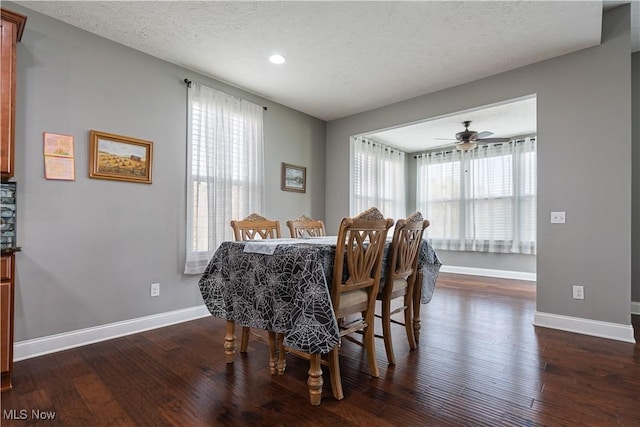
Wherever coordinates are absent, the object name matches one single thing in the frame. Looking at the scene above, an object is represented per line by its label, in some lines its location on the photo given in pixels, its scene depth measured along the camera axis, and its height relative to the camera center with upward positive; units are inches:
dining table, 64.1 -18.0
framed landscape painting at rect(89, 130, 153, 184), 108.4 +20.7
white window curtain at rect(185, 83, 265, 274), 135.1 +21.5
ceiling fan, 178.9 +44.7
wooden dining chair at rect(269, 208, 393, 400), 69.8 -14.6
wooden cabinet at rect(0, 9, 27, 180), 76.6 +30.6
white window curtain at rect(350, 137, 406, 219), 212.7 +28.5
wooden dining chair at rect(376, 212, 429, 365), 85.2 -16.0
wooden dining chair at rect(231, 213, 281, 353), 96.0 -5.1
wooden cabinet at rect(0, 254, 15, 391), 73.7 -24.2
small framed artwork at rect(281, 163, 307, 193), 177.2 +21.7
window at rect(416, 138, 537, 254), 223.5 +15.2
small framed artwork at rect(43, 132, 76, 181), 98.9 +18.3
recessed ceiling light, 124.3 +62.5
